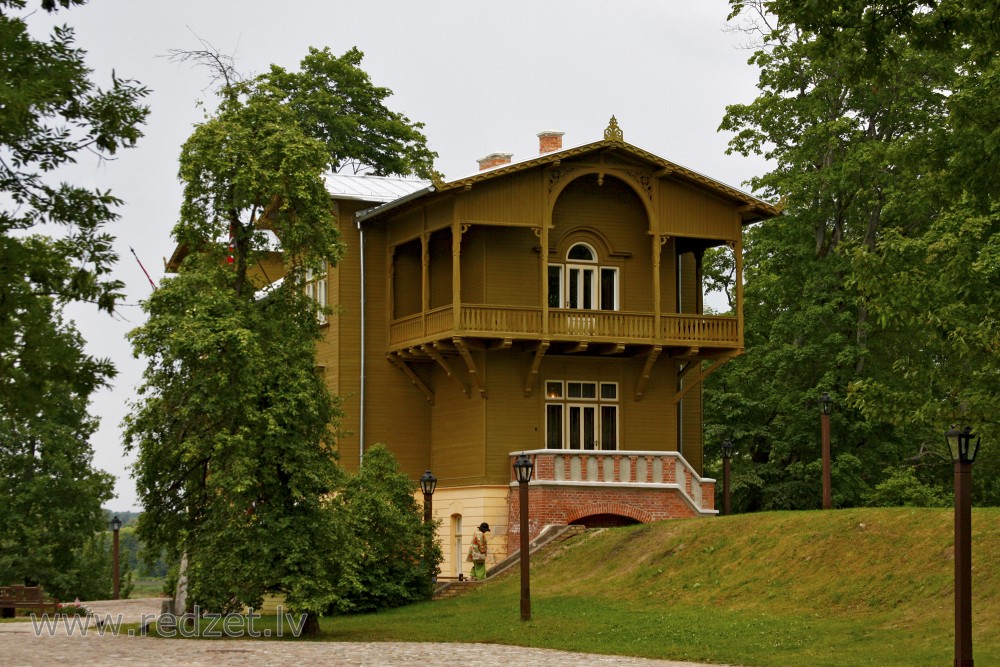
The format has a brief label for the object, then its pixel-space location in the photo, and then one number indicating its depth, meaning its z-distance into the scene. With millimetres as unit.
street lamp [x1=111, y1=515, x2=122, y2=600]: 52312
